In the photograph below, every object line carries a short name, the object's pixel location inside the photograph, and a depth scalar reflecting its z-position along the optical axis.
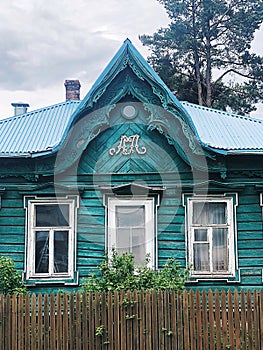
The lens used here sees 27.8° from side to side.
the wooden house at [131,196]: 10.34
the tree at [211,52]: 27.02
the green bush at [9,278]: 9.44
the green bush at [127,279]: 8.80
